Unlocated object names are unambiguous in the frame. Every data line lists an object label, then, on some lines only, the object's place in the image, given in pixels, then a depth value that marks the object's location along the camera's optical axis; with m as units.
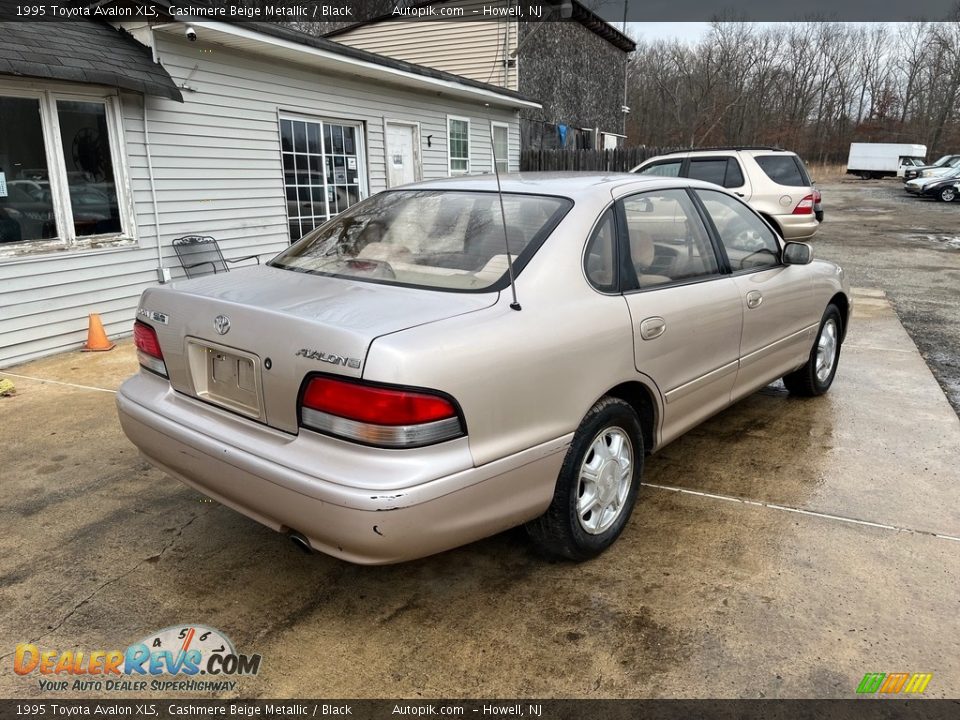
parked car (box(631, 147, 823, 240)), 10.62
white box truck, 43.09
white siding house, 6.21
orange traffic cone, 6.48
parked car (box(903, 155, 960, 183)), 30.27
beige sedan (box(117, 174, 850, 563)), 2.15
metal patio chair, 7.48
